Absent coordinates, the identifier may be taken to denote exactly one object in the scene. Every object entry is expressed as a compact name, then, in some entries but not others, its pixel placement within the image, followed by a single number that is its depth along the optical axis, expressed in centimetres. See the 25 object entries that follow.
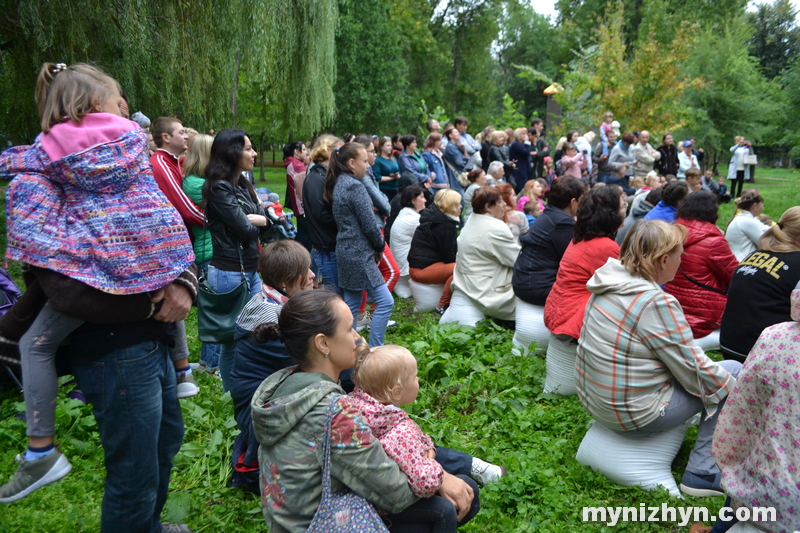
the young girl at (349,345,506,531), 221
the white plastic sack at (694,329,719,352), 492
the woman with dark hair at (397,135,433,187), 966
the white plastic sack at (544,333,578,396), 436
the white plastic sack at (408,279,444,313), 676
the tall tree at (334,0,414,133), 2414
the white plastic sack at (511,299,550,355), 514
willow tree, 699
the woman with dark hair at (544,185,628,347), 434
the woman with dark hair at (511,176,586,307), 510
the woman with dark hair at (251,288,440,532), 199
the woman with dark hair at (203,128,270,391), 412
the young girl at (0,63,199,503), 191
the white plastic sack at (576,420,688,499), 331
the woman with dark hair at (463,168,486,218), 874
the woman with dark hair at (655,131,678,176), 1342
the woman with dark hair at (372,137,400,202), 960
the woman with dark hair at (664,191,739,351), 475
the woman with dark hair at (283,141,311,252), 725
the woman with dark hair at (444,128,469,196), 1109
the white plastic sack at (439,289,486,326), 596
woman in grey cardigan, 494
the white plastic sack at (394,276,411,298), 746
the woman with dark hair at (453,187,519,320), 585
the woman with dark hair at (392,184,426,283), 720
